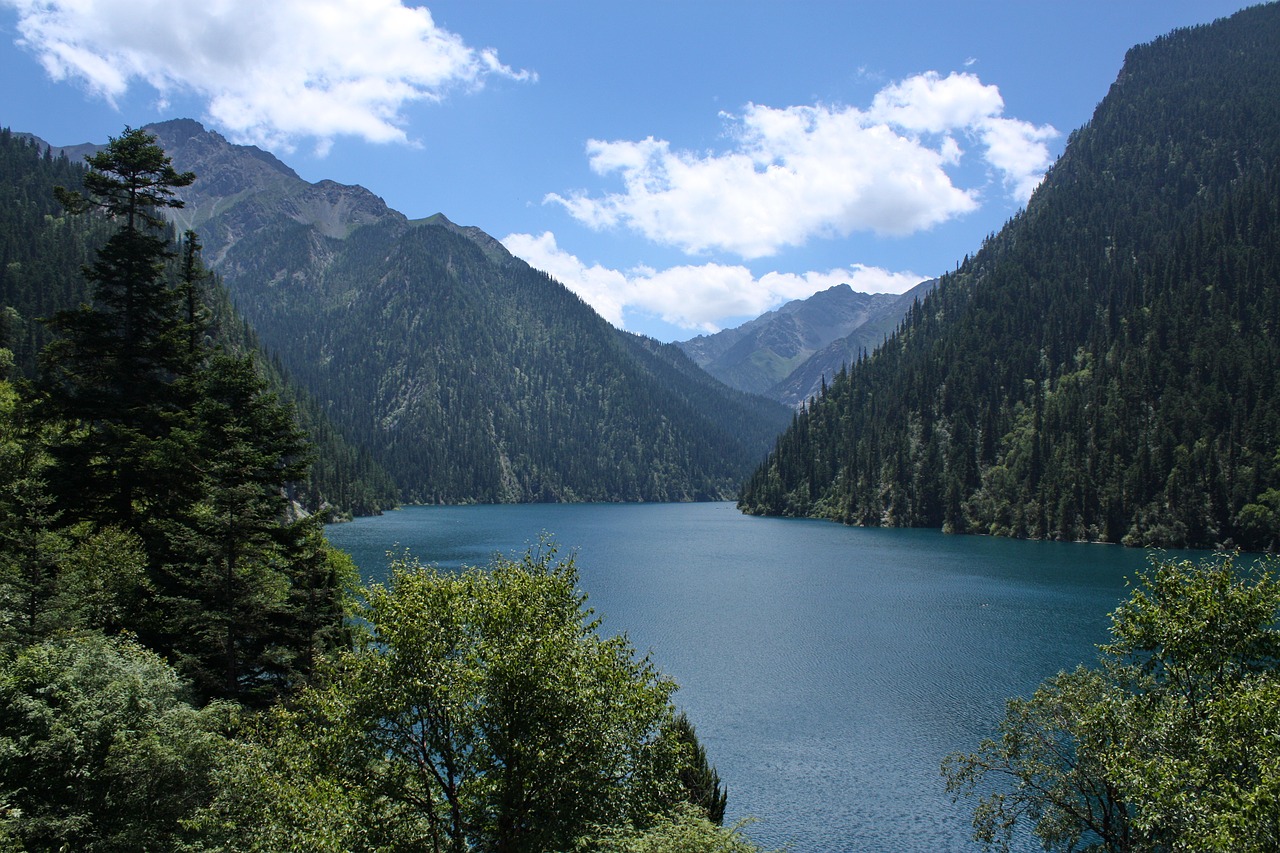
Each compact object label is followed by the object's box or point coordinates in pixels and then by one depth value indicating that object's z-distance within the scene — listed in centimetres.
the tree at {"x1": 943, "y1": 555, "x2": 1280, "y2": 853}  1788
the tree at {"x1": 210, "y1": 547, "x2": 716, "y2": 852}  2191
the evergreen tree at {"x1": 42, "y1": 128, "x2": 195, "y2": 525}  3462
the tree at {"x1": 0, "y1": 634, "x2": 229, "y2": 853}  1898
